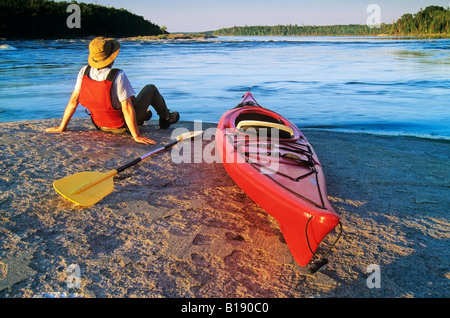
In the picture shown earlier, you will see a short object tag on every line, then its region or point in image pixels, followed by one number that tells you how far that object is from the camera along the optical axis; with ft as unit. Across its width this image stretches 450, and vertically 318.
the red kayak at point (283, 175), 7.30
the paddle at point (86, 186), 9.76
